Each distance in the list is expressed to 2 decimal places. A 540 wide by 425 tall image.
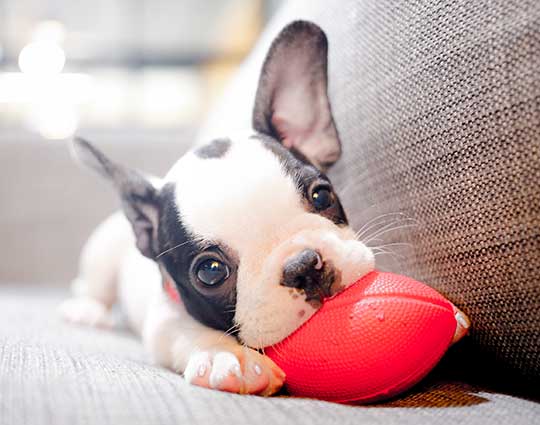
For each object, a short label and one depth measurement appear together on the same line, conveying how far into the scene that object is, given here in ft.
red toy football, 0.81
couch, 0.75
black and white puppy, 0.90
